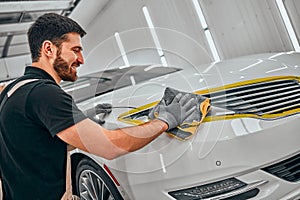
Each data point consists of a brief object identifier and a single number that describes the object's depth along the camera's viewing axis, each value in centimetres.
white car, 153
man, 134
